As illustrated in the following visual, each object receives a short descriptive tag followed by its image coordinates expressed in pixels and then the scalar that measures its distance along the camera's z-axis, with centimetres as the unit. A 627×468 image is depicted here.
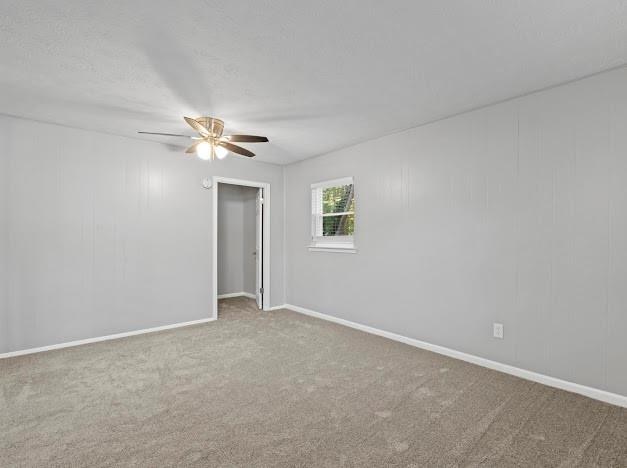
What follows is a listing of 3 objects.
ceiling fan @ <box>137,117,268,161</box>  319
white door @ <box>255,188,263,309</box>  534
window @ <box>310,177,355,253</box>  449
